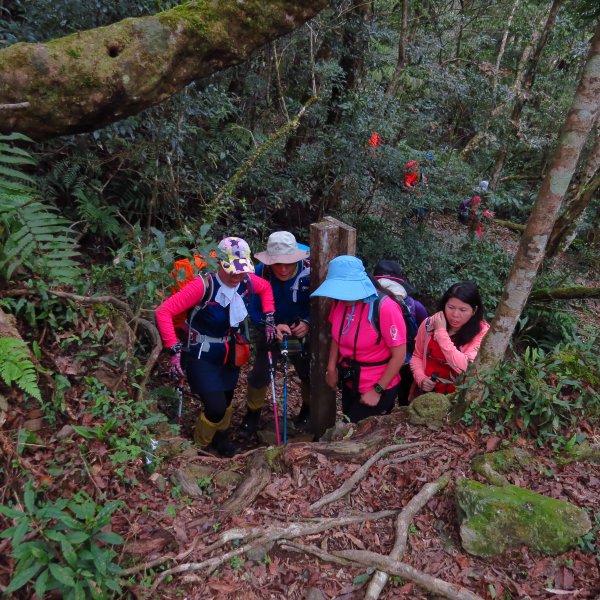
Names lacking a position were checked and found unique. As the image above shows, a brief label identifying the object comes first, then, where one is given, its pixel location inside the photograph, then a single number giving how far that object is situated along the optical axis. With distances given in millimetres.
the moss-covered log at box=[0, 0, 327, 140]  4219
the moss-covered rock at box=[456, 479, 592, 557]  2730
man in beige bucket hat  4859
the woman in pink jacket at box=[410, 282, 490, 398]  4047
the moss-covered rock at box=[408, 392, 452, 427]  3793
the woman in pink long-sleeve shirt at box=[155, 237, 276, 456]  4355
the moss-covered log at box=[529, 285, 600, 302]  7293
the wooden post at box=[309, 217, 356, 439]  4410
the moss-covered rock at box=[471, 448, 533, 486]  3189
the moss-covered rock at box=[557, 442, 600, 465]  3371
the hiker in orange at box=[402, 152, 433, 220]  8461
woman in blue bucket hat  3996
